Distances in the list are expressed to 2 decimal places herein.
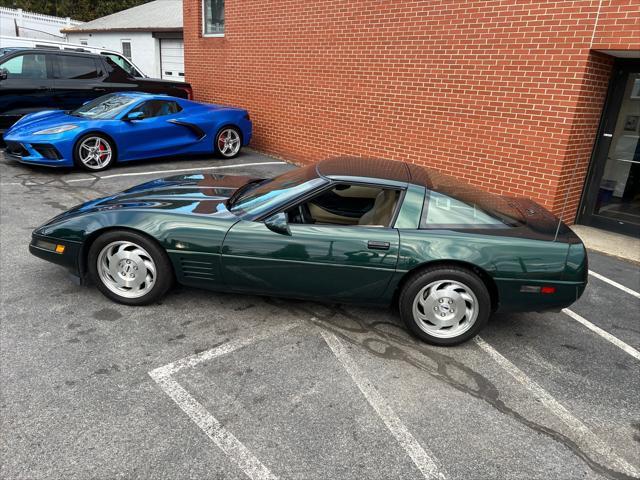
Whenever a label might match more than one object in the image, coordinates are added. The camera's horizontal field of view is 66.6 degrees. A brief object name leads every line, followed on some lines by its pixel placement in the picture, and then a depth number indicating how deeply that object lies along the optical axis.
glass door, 6.14
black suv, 8.66
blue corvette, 7.30
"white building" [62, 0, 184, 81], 19.19
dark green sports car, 3.36
